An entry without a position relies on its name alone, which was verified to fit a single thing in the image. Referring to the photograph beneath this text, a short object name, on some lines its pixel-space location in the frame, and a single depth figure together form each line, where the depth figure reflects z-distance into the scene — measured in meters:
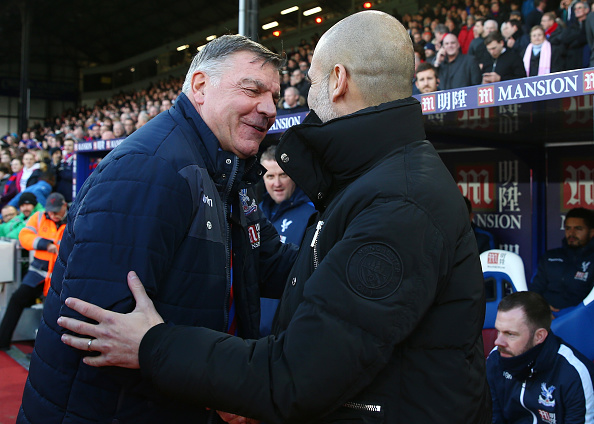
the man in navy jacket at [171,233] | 1.33
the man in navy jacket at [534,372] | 2.77
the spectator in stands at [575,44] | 6.43
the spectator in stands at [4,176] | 12.30
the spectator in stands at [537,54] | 6.54
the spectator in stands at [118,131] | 9.33
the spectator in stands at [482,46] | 6.77
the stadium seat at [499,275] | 4.37
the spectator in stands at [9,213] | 7.66
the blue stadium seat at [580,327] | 3.63
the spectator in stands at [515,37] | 6.84
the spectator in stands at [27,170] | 10.77
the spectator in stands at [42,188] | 8.68
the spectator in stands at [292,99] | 8.15
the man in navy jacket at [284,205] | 3.78
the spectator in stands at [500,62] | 6.40
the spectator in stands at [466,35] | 8.62
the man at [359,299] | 1.04
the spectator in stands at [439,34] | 8.60
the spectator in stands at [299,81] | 9.92
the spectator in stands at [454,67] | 6.71
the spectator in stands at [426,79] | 5.62
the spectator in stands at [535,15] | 7.79
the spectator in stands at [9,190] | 11.16
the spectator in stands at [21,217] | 7.11
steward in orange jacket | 6.02
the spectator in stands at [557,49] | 6.36
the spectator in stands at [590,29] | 6.07
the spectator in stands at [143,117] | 9.19
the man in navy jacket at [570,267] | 4.75
